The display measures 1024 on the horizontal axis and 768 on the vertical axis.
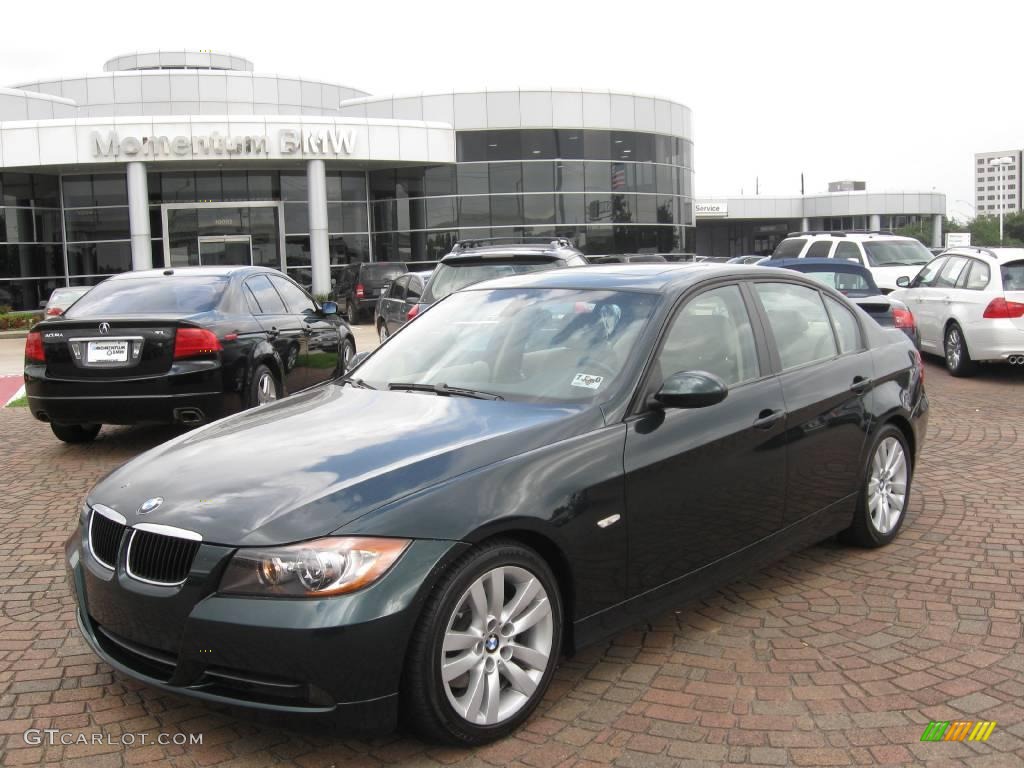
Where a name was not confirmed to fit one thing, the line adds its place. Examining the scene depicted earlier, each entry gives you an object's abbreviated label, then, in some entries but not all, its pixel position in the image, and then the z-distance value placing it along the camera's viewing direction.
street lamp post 135.89
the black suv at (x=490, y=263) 10.17
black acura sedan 7.85
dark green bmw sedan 3.06
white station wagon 12.13
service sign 72.38
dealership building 32.19
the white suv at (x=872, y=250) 19.03
